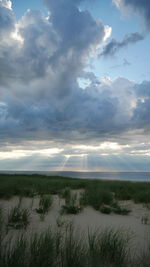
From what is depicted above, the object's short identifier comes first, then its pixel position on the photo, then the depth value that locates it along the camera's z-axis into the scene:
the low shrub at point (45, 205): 6.08
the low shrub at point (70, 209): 6.19
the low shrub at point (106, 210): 6.46
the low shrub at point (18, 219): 4.56
